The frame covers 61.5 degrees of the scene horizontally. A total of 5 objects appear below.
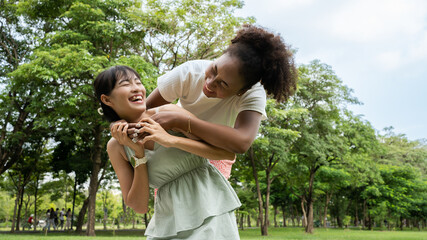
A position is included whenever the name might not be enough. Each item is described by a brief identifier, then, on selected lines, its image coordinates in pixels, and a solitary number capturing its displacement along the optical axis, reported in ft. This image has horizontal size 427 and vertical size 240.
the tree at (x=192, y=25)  48.91
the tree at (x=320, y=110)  71.20
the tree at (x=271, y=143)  56.18
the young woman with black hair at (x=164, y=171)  5.97
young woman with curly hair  6.08
